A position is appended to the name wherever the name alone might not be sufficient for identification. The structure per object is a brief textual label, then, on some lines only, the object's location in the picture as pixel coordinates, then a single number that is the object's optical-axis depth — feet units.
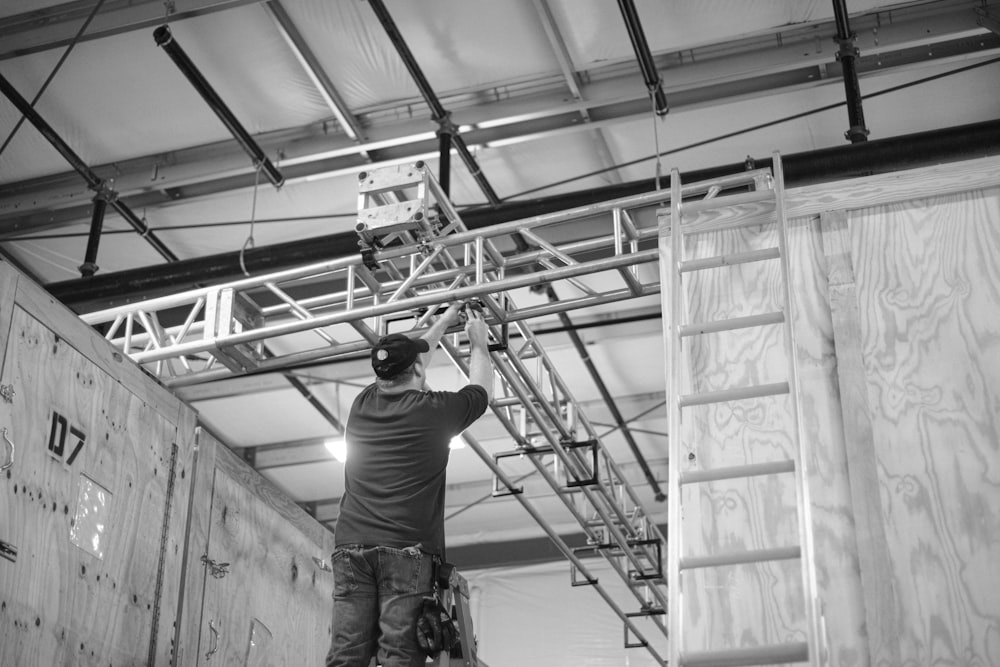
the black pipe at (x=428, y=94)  30.37
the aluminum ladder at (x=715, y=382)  13.57
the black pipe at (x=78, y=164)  33.88
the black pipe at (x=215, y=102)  31.27
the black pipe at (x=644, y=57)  29.60
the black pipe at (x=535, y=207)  28.86
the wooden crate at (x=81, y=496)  19.12
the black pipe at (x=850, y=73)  29.32
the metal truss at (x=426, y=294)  26.32
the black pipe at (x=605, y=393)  42.34
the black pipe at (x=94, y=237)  35.50
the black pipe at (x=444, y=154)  32.17
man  17.13
